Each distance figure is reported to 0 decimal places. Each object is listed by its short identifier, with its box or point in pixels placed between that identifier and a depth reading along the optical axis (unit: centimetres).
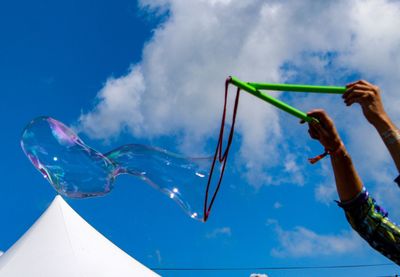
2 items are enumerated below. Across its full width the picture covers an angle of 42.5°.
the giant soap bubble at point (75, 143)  357
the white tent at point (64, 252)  677
